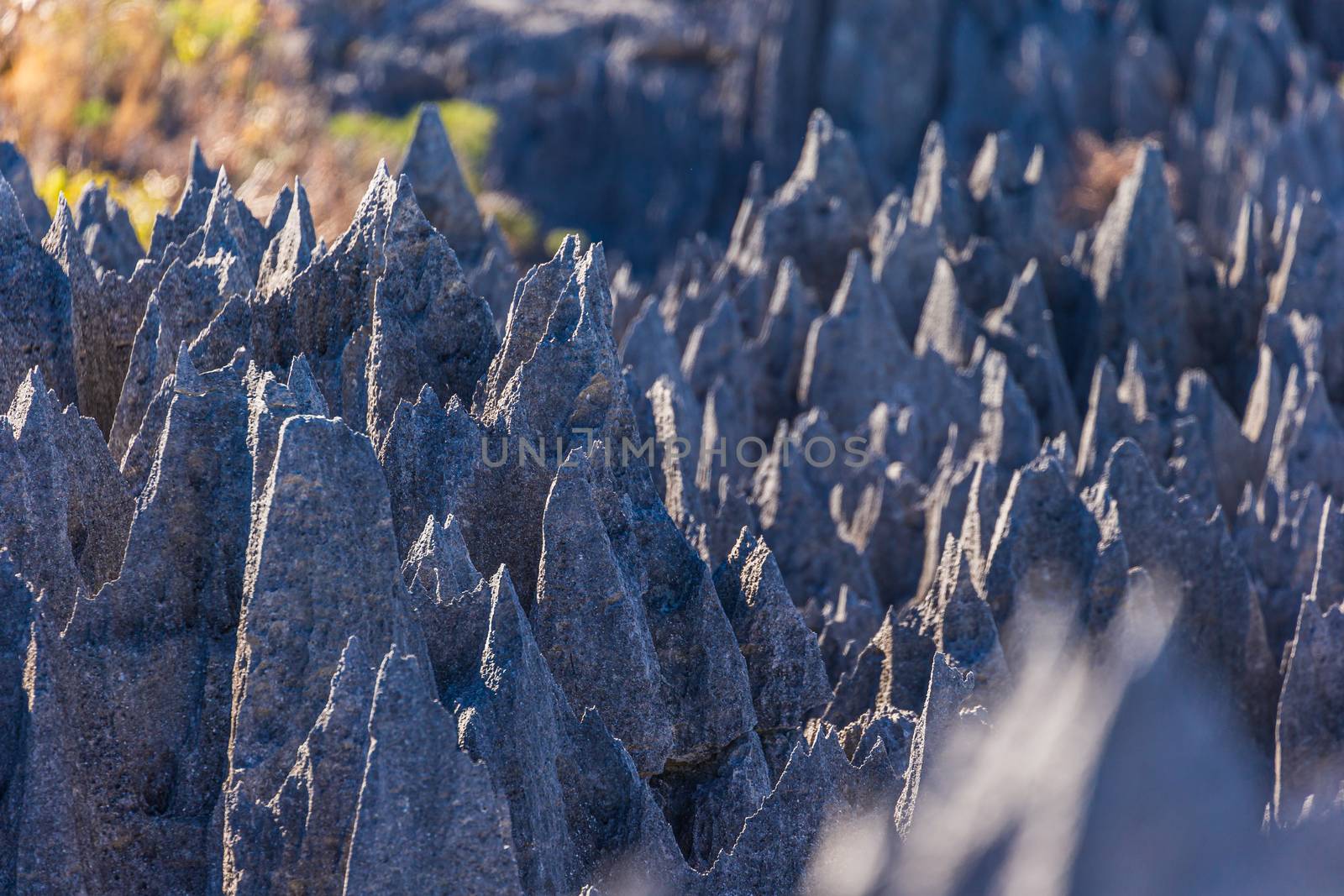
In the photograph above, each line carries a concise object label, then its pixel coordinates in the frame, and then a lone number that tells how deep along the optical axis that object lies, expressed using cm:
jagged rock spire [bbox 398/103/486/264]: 2825
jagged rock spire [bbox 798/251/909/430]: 3059
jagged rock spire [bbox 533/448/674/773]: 1432
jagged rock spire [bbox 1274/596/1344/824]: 1994
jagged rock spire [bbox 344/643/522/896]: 1070
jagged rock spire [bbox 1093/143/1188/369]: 3456
